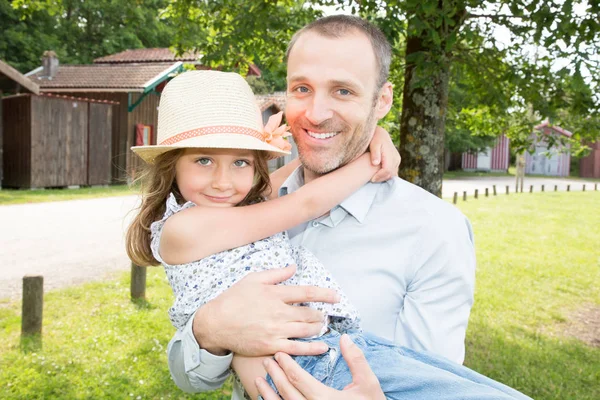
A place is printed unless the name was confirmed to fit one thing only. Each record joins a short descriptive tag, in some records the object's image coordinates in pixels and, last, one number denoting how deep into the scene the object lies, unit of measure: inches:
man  31.3
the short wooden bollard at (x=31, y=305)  84.8
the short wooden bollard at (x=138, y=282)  234.7
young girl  30.3
